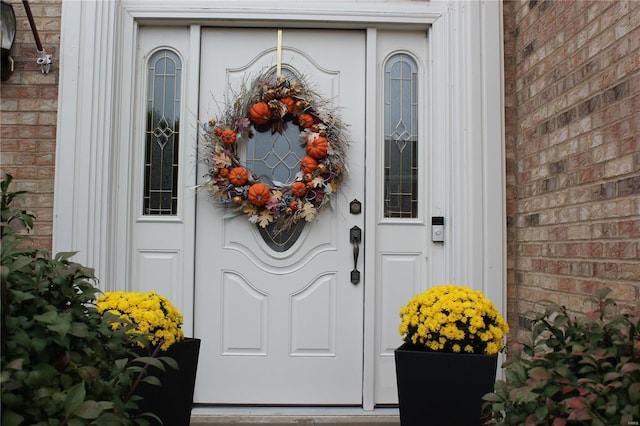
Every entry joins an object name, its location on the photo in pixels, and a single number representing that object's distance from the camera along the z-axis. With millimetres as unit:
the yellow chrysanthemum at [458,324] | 2506
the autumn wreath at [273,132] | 3484
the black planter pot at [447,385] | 2475
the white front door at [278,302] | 3525
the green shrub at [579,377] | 1438
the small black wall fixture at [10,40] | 3299
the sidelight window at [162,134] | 3590
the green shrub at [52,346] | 1338
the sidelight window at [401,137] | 3625
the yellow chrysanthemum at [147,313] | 2363
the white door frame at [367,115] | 3377
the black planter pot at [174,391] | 2439
